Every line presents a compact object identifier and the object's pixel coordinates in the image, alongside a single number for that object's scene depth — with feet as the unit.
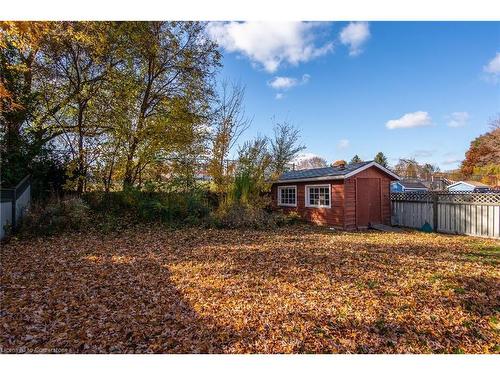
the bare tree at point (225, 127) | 34.45
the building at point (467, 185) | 87.18
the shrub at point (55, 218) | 24.22
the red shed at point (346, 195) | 34.12
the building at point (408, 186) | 83.66
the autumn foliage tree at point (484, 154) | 76.07
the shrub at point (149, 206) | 31.40
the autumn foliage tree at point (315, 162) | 101.63
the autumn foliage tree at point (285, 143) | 65.51
